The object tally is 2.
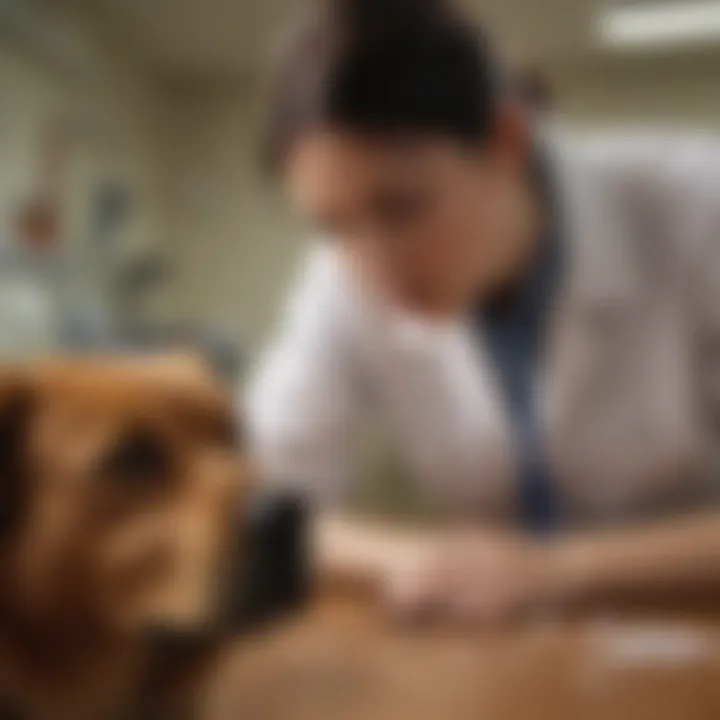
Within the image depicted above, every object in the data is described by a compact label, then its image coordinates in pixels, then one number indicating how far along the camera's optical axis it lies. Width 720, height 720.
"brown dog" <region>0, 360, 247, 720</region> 0.51
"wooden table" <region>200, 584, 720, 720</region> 0.49
